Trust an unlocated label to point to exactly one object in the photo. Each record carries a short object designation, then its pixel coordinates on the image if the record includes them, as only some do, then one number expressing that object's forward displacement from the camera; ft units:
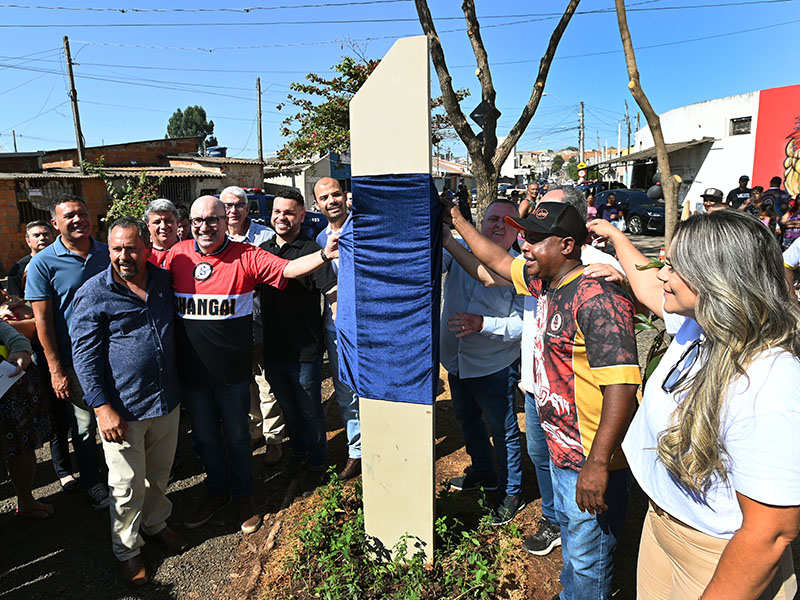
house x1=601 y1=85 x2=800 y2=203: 55.88
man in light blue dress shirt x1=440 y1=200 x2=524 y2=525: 9.61
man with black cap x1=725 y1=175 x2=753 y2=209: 35.24
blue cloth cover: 7.59
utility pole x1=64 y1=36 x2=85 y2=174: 55.47
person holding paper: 9.71
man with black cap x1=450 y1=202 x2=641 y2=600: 5.89
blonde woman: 3.86
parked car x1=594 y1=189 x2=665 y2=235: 55.77
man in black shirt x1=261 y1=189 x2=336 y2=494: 11.25
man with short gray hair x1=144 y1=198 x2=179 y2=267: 12.75
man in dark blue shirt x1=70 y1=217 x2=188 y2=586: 8.67
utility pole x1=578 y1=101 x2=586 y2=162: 114.52
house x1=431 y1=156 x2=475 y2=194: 140.97
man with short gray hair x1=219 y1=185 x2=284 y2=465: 13.03
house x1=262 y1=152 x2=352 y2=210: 82.53
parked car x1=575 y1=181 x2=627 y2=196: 65.49
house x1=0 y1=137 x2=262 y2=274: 47.50
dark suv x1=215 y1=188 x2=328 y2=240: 49.53
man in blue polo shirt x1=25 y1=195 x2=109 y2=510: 10.48
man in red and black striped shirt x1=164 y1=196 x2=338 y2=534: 9.66
